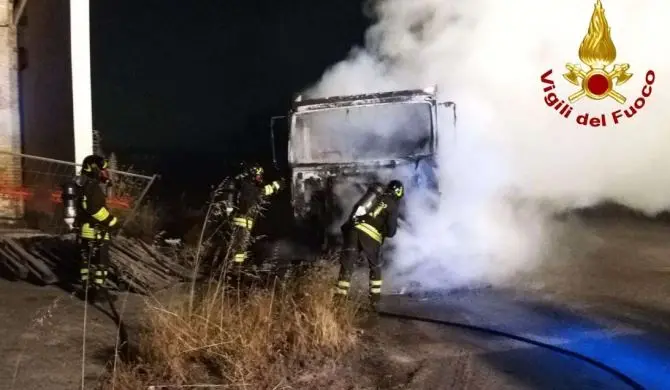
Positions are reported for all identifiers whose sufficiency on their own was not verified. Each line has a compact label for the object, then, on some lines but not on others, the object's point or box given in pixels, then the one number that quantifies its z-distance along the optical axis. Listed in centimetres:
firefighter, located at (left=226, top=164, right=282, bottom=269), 698
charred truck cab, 744
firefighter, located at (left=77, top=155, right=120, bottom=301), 556
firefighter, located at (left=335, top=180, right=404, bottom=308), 574
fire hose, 408
